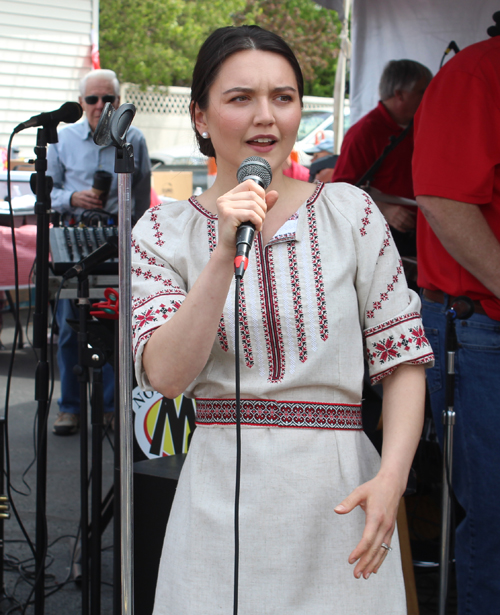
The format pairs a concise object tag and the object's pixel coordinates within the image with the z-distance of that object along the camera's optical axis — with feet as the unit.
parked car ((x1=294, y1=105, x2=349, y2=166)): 45.24
